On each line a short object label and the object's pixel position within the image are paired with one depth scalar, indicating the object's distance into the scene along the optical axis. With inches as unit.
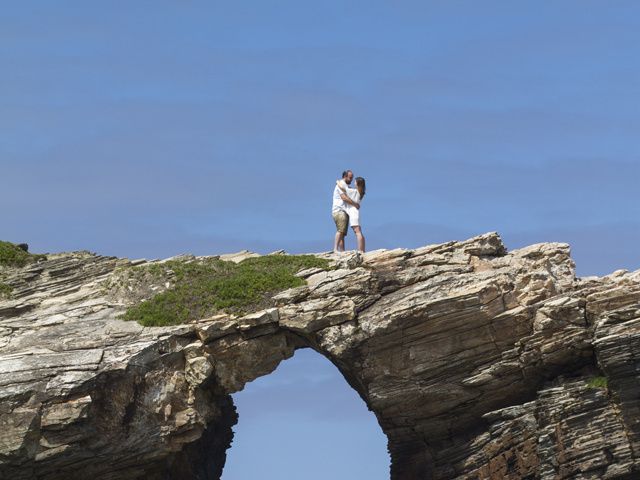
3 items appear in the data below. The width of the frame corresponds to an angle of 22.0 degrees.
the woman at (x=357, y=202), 2662.4
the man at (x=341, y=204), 2664.9
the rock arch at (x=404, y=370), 2386.8
